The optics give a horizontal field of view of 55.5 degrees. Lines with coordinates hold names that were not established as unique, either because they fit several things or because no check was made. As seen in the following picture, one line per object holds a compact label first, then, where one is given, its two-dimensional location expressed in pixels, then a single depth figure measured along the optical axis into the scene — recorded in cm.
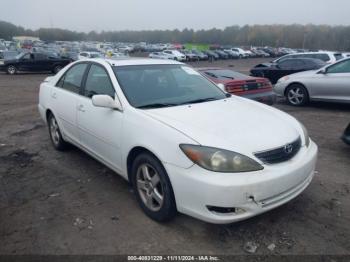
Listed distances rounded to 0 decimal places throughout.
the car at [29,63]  2092
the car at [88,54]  3200
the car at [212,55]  4591
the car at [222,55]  4986
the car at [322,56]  1521
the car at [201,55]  4434
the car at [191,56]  4228
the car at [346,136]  503
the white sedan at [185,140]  276
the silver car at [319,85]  818
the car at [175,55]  3878
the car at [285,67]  1327
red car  772
